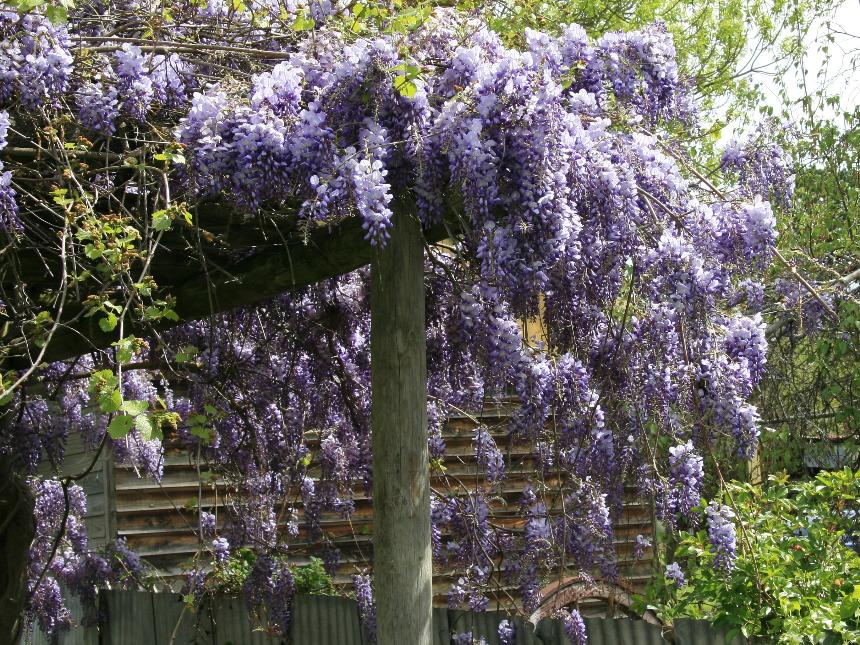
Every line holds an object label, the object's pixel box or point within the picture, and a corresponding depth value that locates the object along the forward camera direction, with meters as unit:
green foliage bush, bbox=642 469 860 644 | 3.58
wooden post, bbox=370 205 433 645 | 3.29
